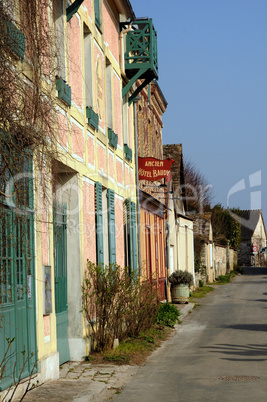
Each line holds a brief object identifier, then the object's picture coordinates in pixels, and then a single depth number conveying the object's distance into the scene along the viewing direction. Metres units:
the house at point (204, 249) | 37.47
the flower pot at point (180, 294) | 23.84
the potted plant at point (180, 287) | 23.86
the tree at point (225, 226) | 61.25
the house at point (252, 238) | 78.88
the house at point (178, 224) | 27.28
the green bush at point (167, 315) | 16.42
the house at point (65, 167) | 6.94
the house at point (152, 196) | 19.64
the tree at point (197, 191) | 58.43
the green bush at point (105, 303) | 11.27
